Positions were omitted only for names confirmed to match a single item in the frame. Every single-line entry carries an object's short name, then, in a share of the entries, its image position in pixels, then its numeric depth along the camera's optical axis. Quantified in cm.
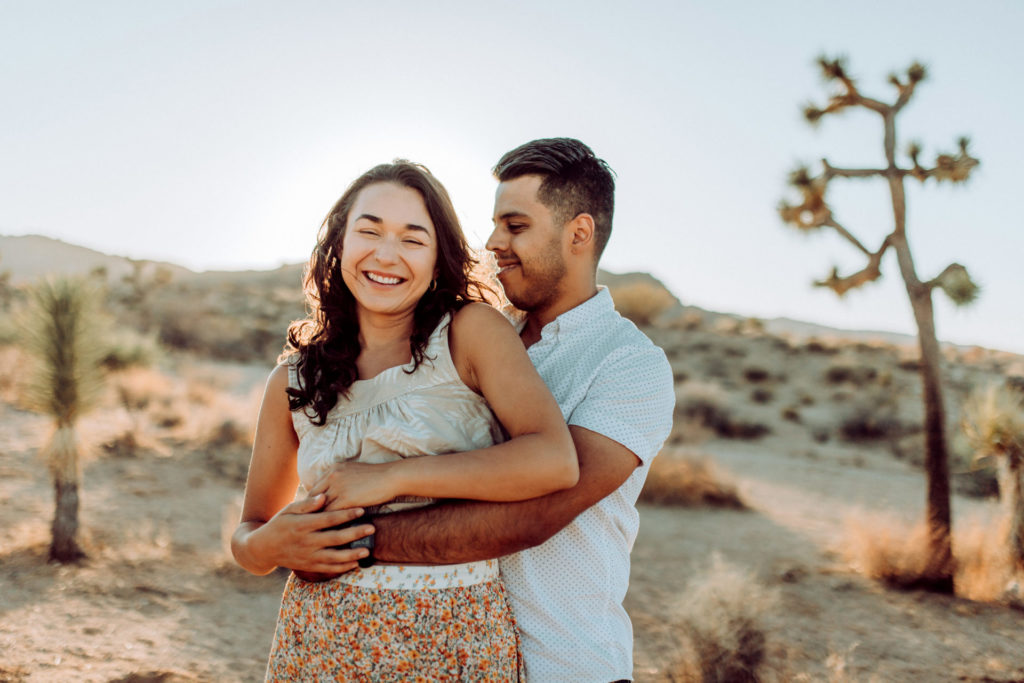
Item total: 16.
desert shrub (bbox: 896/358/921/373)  3005
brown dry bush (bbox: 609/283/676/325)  4072
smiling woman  188
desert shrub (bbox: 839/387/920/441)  2061
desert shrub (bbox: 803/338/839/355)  3375
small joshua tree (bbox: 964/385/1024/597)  726
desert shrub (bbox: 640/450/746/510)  1191
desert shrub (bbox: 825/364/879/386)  2797
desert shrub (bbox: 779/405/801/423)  2231
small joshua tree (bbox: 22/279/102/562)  698
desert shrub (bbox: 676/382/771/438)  2005
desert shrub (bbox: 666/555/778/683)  544
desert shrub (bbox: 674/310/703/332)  3950
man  189
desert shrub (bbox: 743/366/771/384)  2892
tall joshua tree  791
